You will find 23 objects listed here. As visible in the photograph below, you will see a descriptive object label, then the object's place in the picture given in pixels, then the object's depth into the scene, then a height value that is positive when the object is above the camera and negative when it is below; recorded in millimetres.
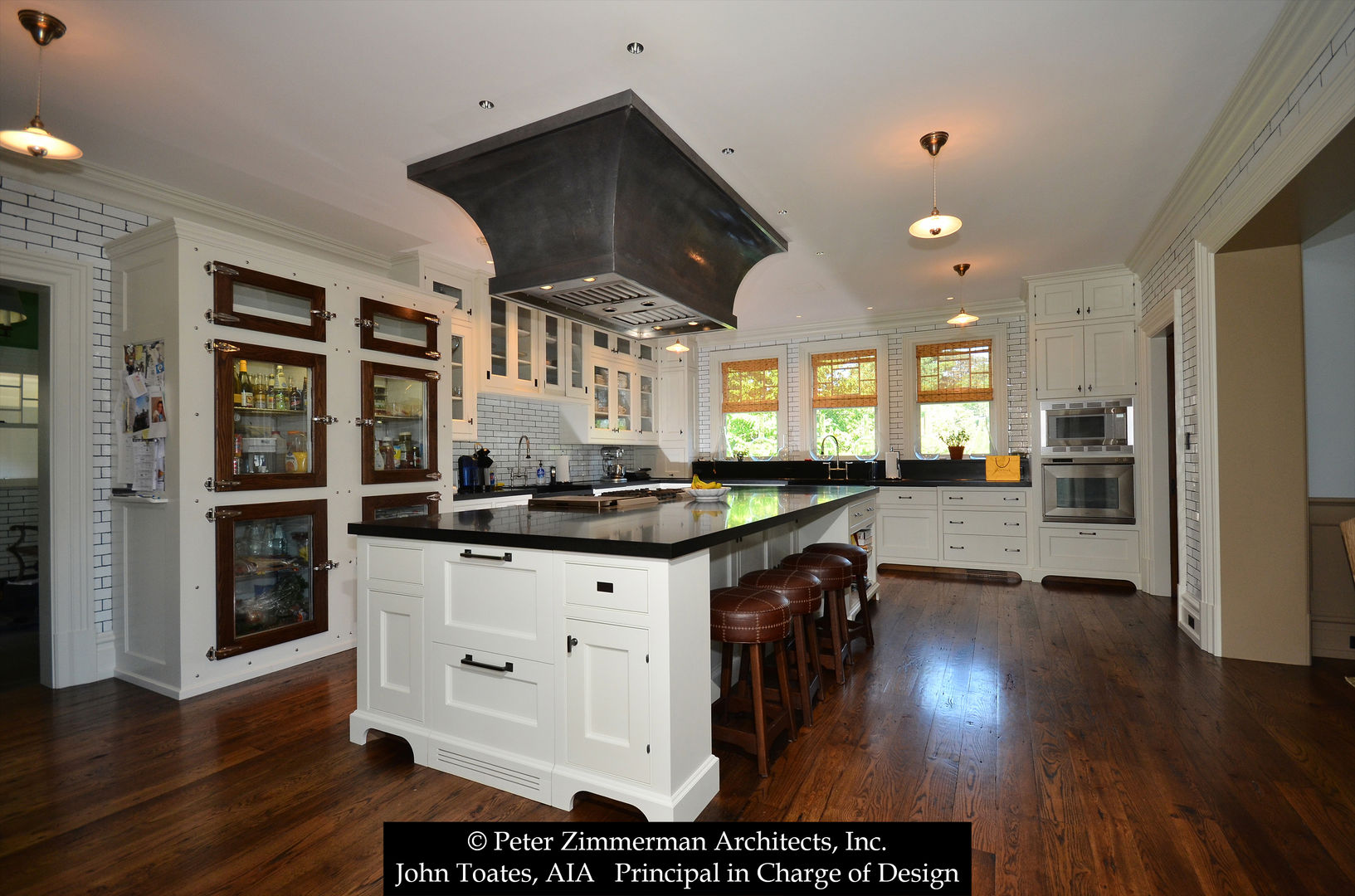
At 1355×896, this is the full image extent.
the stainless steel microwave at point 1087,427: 5566 +147
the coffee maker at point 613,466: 7320 -186
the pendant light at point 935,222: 3184 +1120
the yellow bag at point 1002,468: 6230 -229
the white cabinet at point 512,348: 5371 +904
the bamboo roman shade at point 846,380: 7336 +786
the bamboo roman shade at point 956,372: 6770 +797
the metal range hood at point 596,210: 2871 +1166
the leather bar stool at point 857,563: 3779 -701
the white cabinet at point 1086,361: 5543 +739
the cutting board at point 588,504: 3098 -265
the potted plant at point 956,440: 6723 +63
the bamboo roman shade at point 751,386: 7836 +780
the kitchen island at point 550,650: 1976 -687
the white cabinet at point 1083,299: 5539 +1284
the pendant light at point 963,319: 5199 +1039
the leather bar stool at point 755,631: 2346 -677
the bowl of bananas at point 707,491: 3615 -253
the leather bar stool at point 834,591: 3277 -764
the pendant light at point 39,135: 2275 +1165
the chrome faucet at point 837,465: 7121 -207
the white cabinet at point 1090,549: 5594 -950
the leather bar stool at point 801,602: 2756 -671
